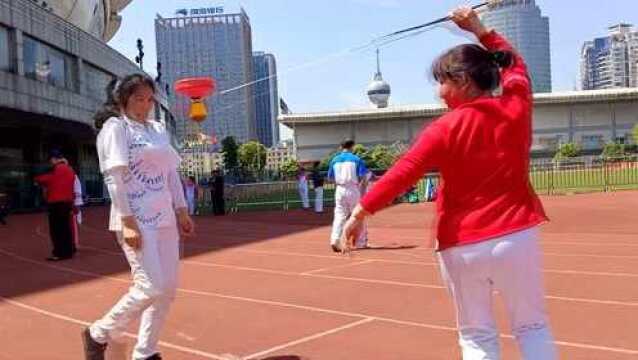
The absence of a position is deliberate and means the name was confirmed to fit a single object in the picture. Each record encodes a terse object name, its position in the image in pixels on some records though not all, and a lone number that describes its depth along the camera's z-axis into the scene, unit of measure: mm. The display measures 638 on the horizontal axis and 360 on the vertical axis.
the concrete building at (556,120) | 100500
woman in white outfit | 4402
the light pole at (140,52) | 45525
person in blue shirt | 12188
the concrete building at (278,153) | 161500
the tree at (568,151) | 86500
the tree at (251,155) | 111125
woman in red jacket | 3145
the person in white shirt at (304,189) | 26766
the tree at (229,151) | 96031
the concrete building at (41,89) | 31891
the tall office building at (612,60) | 157250
